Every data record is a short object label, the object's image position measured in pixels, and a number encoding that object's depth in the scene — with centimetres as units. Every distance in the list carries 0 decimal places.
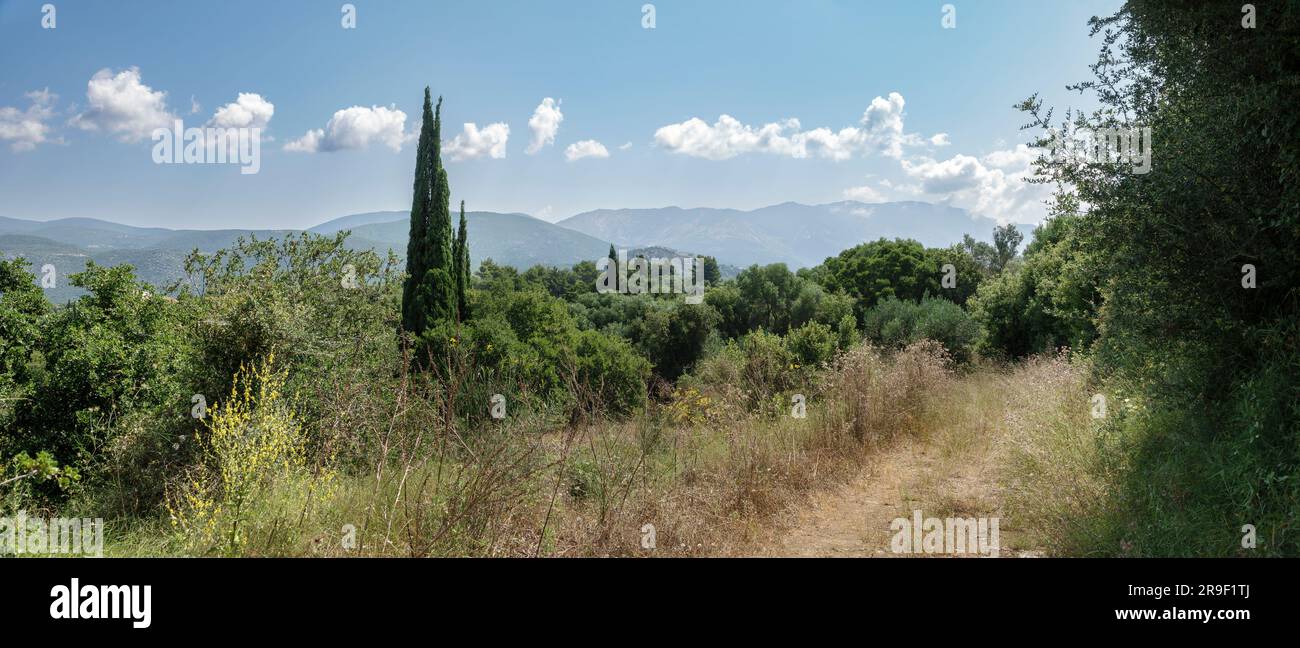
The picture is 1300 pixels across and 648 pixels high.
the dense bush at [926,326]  1770
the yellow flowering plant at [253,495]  362
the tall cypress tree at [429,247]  1878
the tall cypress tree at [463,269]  2368
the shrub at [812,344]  1384
